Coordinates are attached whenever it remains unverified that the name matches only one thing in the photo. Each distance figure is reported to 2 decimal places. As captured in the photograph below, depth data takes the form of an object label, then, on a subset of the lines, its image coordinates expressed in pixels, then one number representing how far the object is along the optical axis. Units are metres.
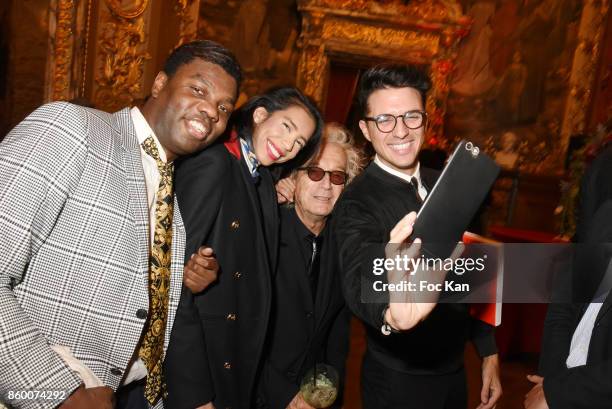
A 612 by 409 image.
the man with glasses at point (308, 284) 2.32
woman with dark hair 1.88
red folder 1.69
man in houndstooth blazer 1.28
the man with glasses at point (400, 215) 1.94
